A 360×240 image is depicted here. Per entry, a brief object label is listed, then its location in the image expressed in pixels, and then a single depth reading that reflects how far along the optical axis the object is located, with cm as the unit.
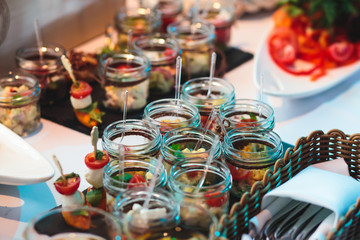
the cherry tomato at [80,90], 153
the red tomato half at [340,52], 205
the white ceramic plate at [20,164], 116
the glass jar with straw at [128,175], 101
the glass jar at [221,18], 214
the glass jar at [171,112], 132
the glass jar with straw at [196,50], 188
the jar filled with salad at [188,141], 116
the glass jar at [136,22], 200
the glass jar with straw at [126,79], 161
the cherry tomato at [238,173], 116
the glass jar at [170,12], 225
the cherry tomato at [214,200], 100
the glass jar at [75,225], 89
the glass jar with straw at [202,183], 100
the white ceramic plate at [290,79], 180
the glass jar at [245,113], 132
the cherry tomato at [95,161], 110
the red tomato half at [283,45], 207
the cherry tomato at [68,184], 105
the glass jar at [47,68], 166
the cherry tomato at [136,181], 100
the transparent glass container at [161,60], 176
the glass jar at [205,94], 143
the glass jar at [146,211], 88
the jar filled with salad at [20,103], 147
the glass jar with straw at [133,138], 114
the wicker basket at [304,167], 96
